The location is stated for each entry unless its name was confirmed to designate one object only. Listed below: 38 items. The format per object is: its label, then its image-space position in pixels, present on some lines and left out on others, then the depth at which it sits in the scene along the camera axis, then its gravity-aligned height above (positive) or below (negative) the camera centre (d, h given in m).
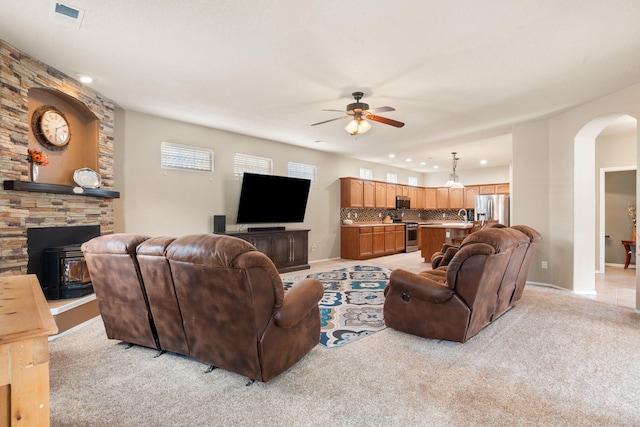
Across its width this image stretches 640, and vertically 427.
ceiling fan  3.96 +1.28
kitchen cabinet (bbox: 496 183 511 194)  9.73 +0.85
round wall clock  3.55 +1.02
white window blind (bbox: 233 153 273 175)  6.12 +1.03
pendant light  8.52 +0.93
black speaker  5.59 -0.17
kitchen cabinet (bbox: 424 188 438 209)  11.16 +0.64
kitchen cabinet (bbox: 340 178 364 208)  8.14 +0.60
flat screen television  5.88 +0.32
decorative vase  3.31 +0.44
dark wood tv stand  5.87 -0.61
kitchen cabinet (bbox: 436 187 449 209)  10.92 +0.63
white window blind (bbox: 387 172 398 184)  10.24 +1.26
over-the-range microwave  9.76 +0.42
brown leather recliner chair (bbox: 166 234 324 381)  2.00 -0.63
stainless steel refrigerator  8.57 +0.25
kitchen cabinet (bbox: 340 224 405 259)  7.95 -0.68
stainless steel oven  9.51 -0.65
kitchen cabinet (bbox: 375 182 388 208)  9.03 +0.61
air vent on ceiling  2.39 +1.58
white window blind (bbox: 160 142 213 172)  5.20 +1.00
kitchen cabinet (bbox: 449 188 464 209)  10.59 +0.61
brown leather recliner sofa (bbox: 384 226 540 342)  2.76 -0.72
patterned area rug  3.17 -1.17
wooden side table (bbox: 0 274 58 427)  1.00 -0.52
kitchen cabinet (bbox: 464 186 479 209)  10.32 +0.67
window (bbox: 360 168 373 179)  9.16 +1.26
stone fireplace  3.01 +0.57
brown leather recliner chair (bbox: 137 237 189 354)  2.32 -0.60
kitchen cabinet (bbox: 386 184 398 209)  9.46 +0.60
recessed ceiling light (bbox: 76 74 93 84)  3.61 +1.59
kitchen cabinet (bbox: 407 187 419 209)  10.50 +0.65
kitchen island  7.47 -0.48
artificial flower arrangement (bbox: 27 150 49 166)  3.30 +0.60
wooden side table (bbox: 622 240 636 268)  6.45 -0.64
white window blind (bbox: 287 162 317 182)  7.11 +1.04
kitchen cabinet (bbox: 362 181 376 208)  8.57 +0.59
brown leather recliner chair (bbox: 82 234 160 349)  2.48 -0.62
